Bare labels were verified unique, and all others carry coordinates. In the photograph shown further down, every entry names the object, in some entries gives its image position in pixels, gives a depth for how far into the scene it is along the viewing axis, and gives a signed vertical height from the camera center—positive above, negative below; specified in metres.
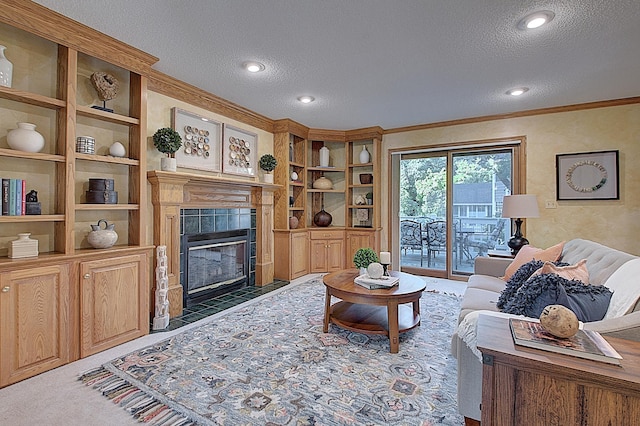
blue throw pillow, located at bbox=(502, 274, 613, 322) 1.54 -0.43
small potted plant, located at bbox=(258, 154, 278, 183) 4.62 +0.75
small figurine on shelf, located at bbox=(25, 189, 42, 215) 2.21 +0.07
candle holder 3.08 -0.56
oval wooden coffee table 2.53 -0.88
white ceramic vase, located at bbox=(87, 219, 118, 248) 2.55 -0.19
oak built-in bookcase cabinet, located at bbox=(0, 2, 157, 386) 2.09 +0.28
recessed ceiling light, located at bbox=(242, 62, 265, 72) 2.91 +1.43
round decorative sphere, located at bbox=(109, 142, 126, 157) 2.75 +0.58
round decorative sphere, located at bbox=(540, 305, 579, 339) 1.14 -0.40
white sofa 1.26 -0.46
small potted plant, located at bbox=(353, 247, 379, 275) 3.09 -0.45
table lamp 3.71 +0.08
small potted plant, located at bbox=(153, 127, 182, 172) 3.12 +0.72
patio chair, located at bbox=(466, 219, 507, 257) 4.80 -0.41
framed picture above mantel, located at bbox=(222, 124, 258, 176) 4.14 +0.89
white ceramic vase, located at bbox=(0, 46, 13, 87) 2.10 +0.99
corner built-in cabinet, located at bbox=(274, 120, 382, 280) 4.97 +0.32
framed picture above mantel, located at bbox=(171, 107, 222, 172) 3.53 +0.91
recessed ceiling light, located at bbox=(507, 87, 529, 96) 3.50 +1.43
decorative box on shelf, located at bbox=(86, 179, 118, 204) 2.58 +0.19
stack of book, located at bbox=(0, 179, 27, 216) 2.10 +0.12
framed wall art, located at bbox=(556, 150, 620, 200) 3.87 +0.49
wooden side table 0.96 -0.58
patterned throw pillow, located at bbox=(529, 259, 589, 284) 1.88 -0.35
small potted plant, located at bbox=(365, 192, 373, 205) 5.46 +0.28
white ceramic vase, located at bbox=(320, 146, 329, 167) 5.58 +1.03
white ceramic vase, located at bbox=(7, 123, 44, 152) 2.16 +0.54
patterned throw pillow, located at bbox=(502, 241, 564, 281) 2.69 -0.38
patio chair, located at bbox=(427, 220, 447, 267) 5.21 -0.41
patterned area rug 1.73 -1.11
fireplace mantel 3.17 +0.13
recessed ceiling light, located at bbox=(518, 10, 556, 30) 2.14 +1.39
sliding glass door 4.81 +0.13
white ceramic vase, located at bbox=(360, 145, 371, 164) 5.43 +1.02
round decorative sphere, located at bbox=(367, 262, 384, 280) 2.92 -0.54
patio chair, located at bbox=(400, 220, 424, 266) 5.47 -0.39
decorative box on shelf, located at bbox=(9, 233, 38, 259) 2.11 -0.23
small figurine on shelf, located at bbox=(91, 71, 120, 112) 2.64 +1.12
